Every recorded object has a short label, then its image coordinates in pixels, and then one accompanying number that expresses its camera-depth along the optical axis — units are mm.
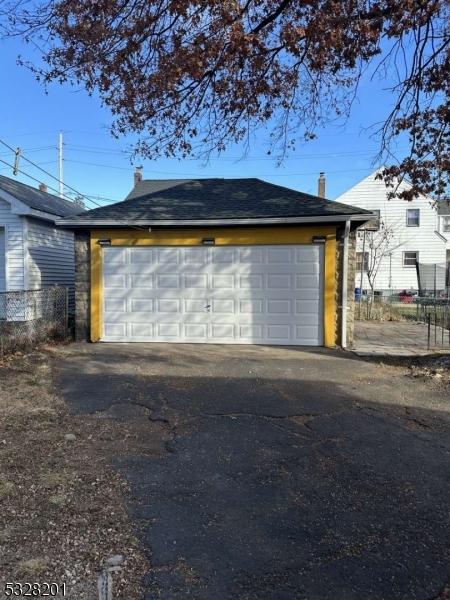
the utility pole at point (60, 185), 30423
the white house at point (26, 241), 11930
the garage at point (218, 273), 9867
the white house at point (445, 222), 27016
